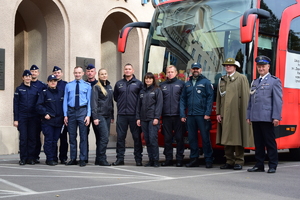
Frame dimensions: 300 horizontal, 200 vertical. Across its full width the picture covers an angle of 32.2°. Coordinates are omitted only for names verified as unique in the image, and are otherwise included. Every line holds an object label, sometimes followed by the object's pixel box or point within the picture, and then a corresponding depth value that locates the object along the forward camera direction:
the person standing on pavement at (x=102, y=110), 9.62
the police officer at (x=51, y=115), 9.77
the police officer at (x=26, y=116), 9.87
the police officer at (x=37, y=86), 10.10
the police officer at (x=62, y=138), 10.06
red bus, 9.39
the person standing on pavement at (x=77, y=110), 9.62
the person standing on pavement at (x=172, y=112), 9.48
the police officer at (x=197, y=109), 9.17
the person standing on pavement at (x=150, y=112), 9.37
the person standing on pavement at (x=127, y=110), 9.59
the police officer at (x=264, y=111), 8.45
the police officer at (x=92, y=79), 9.86
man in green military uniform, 8.89
